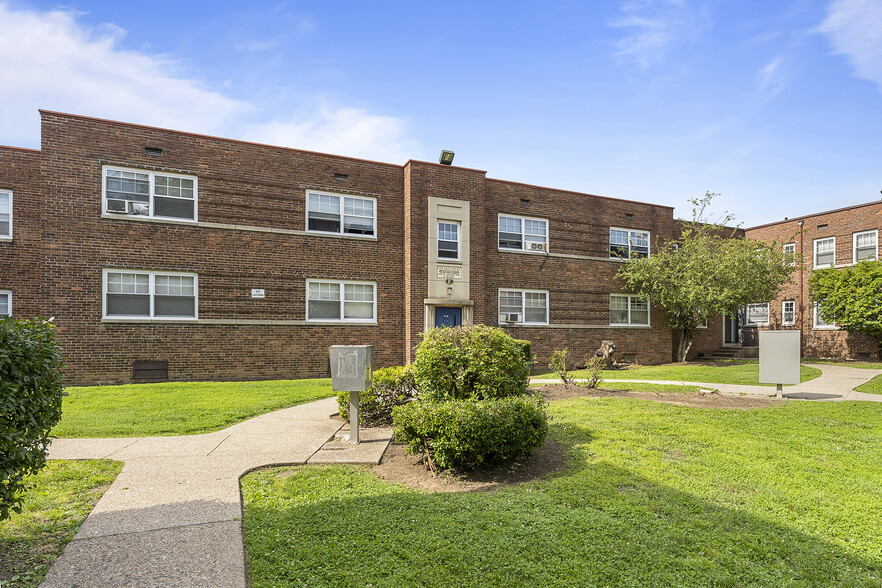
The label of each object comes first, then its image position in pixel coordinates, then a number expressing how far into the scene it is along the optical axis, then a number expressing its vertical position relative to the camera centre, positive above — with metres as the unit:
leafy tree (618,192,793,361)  18.45 +1.04
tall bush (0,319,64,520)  3.09 -0.69
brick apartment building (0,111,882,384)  12.98 +1.45
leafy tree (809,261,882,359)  19.11 +0.19
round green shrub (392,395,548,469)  5.11 -1.44
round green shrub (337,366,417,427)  7.64 -1.60
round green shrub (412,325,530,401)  6.10 -0.89
